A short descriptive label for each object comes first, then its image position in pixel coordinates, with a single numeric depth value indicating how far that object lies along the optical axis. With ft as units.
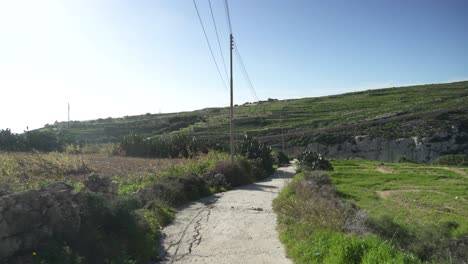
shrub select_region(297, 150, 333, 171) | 101.95
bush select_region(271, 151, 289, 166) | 130.52
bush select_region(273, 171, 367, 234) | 31.48
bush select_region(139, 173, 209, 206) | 42.64
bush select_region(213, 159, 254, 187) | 68.59
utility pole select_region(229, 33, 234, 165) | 77.99
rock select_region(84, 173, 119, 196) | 33.06
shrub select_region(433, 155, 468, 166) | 140.56
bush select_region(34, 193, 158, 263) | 21.24
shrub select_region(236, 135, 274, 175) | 98.12
